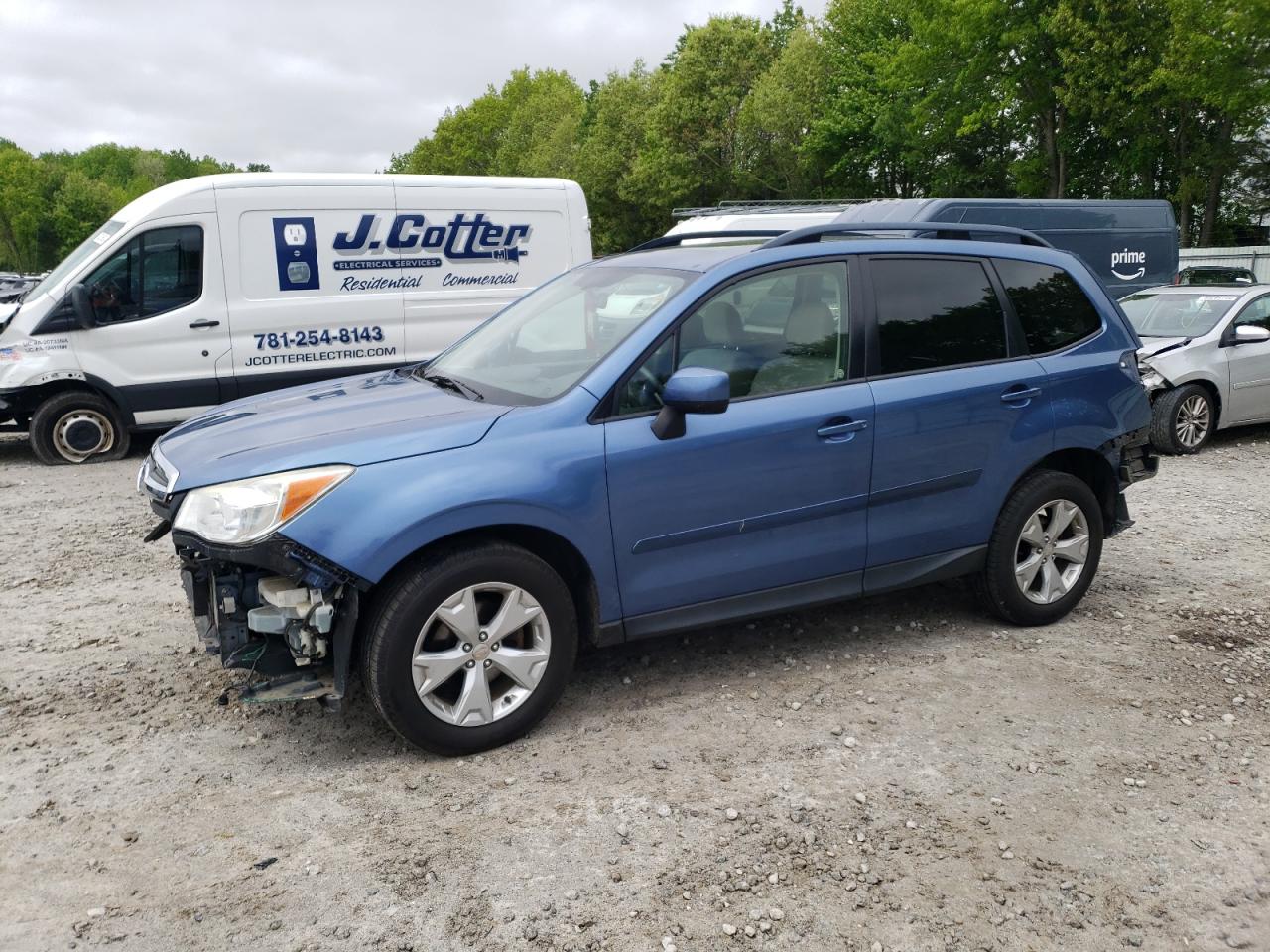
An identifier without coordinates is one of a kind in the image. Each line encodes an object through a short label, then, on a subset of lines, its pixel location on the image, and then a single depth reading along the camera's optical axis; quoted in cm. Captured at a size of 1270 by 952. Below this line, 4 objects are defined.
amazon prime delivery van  1191
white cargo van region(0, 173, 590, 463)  920
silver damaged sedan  970
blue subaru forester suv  354
